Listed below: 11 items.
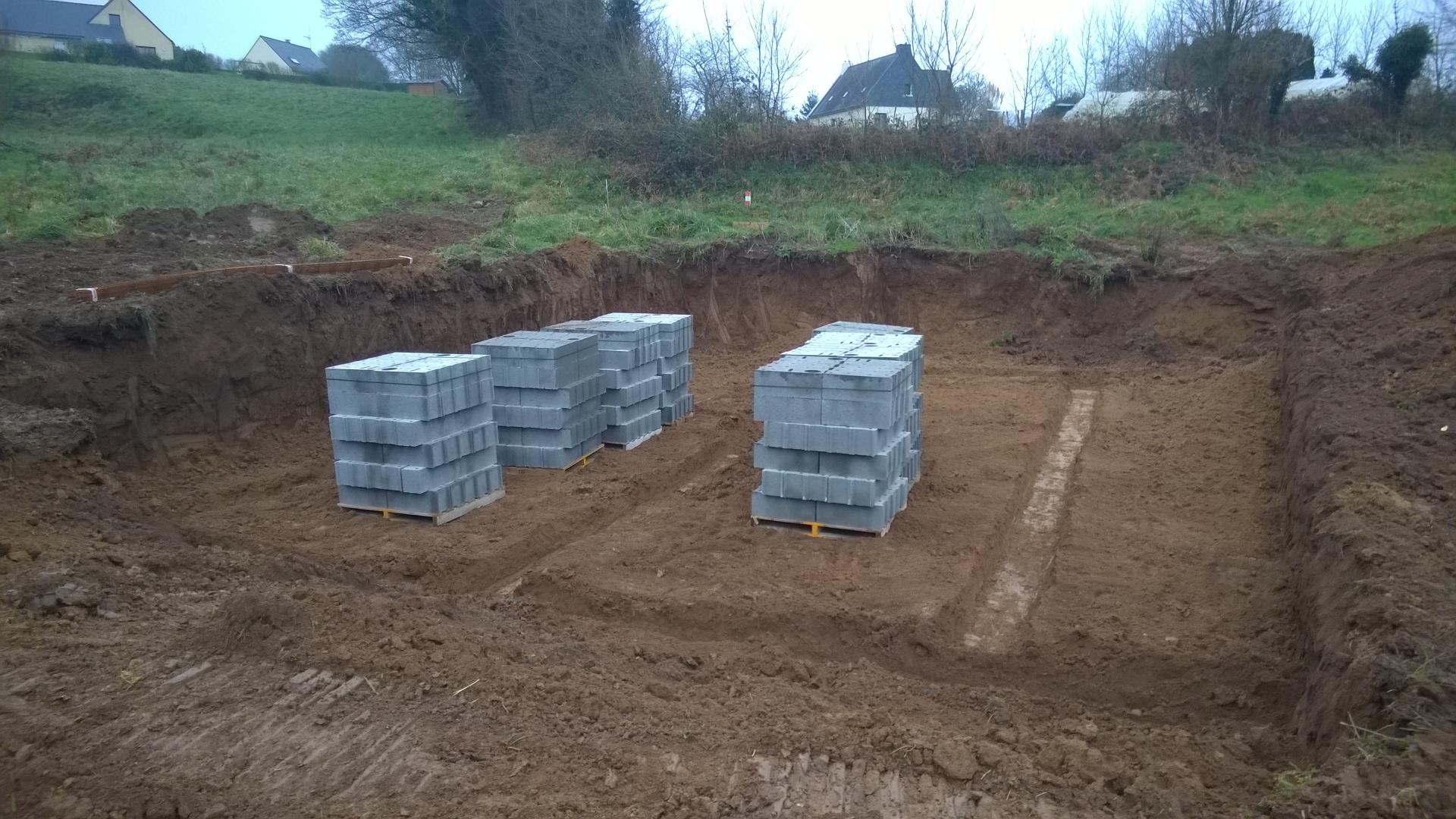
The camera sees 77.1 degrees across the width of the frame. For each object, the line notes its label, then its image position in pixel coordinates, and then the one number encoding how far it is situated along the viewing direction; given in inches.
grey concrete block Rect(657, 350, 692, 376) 493.0
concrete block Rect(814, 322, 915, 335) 448.1
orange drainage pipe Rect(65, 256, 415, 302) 424.5
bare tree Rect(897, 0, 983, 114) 1081.4
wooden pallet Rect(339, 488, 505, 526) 357.7
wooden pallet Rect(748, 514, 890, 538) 339.6
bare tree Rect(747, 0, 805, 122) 1100.5
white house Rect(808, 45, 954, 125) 1061.8
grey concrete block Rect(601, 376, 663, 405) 452.8
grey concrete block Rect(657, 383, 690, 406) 499.5
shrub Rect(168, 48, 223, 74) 1553.2
